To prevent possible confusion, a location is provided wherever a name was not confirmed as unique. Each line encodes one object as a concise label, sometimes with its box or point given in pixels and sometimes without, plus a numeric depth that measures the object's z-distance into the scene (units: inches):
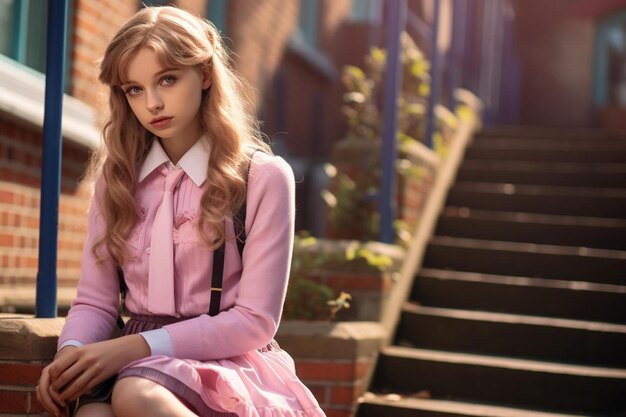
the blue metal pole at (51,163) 113.0
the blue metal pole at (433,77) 249.8
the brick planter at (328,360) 145.3
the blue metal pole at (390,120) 201.9
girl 91.3
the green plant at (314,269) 159.9
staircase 167.5
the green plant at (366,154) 209.3
